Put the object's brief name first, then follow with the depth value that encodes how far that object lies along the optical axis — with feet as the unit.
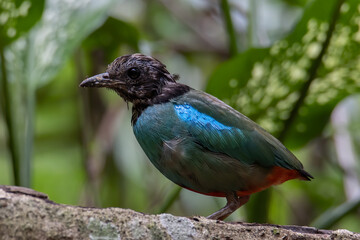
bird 18.01
